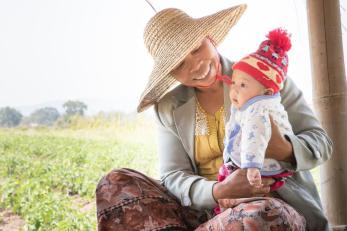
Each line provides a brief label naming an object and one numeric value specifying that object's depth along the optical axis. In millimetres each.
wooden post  2148
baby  1366
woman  1581
